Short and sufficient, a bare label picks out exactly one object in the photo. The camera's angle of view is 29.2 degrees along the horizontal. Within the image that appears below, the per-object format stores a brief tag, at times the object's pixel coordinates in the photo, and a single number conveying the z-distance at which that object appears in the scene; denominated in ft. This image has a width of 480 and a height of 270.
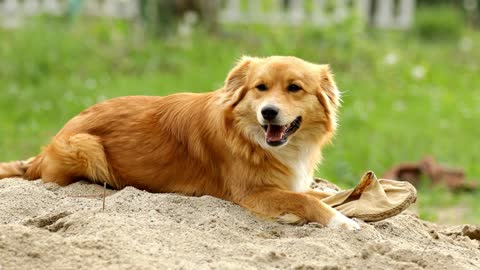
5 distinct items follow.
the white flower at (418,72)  46.65
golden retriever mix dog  18.86
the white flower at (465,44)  55.72
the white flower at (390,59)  46.98
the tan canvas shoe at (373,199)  18.54
